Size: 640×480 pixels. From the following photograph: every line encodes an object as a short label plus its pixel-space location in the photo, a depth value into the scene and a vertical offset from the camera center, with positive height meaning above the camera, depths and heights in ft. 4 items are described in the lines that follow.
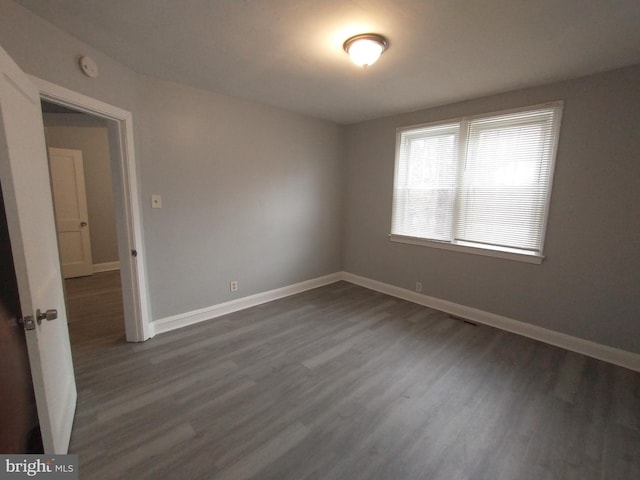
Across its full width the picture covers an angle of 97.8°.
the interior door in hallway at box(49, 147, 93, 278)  15.28 -0.63
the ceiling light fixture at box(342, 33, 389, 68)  6.31 +3.62
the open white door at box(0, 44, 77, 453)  3.91 -0.64
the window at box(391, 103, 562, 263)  9.27 +0.92
